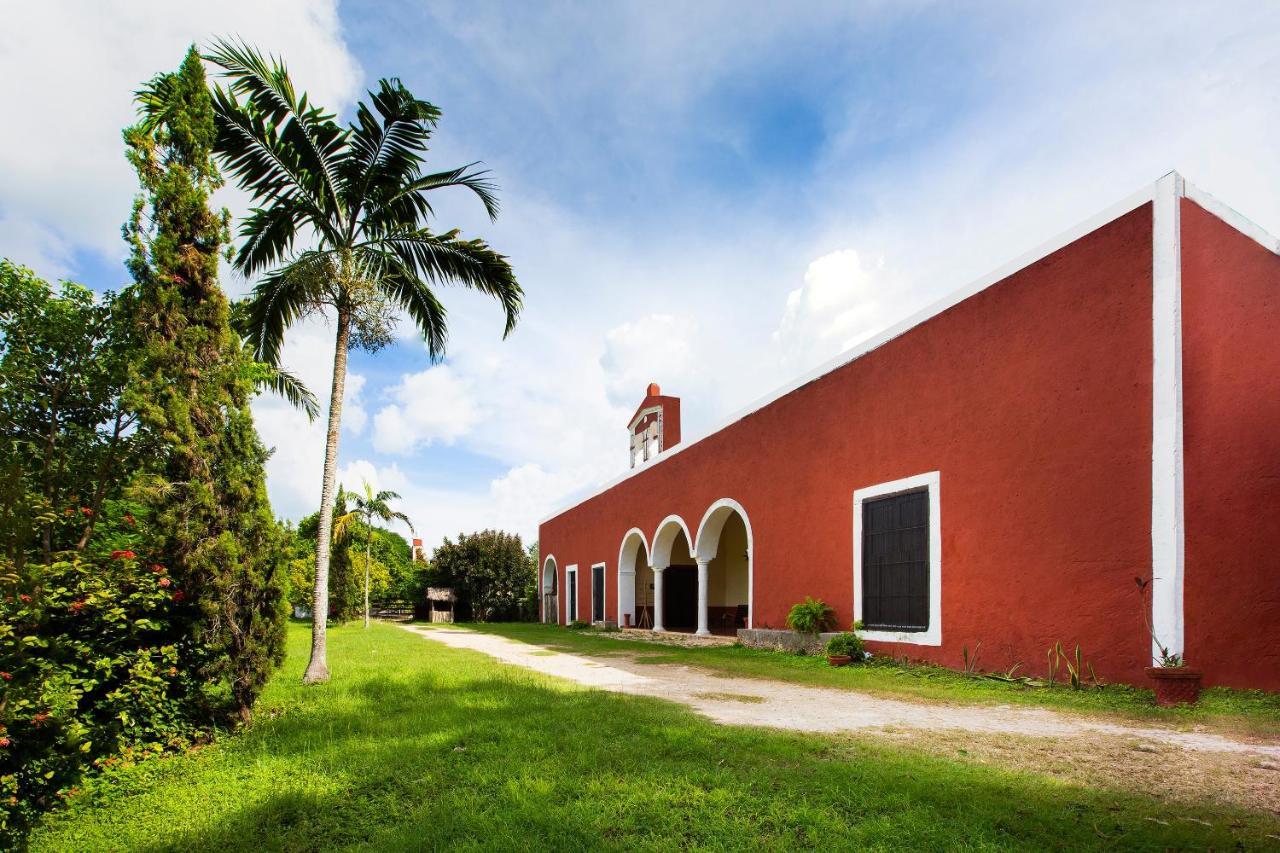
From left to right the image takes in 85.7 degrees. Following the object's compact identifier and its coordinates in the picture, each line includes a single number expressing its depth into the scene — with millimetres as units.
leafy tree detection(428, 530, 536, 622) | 29141
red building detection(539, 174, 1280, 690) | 5902
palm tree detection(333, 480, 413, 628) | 24234
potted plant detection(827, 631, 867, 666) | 9367
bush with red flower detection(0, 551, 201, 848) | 3303
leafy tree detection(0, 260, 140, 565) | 8969
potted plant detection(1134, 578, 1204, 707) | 5629
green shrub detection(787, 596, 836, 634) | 10547
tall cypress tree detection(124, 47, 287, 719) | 5242
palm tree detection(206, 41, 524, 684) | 7836
